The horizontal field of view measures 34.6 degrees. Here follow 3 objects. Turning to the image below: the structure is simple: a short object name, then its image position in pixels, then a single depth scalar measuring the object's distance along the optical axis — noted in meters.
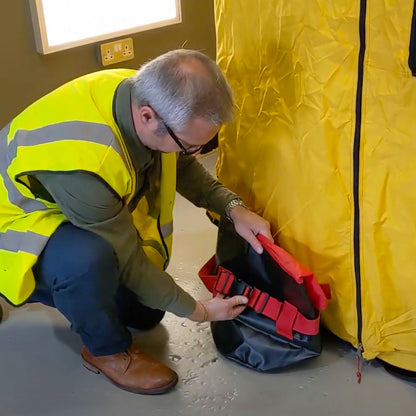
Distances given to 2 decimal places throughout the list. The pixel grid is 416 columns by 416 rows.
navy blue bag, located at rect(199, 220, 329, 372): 1.45
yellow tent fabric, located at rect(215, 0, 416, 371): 1.22
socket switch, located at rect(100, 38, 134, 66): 2.36
